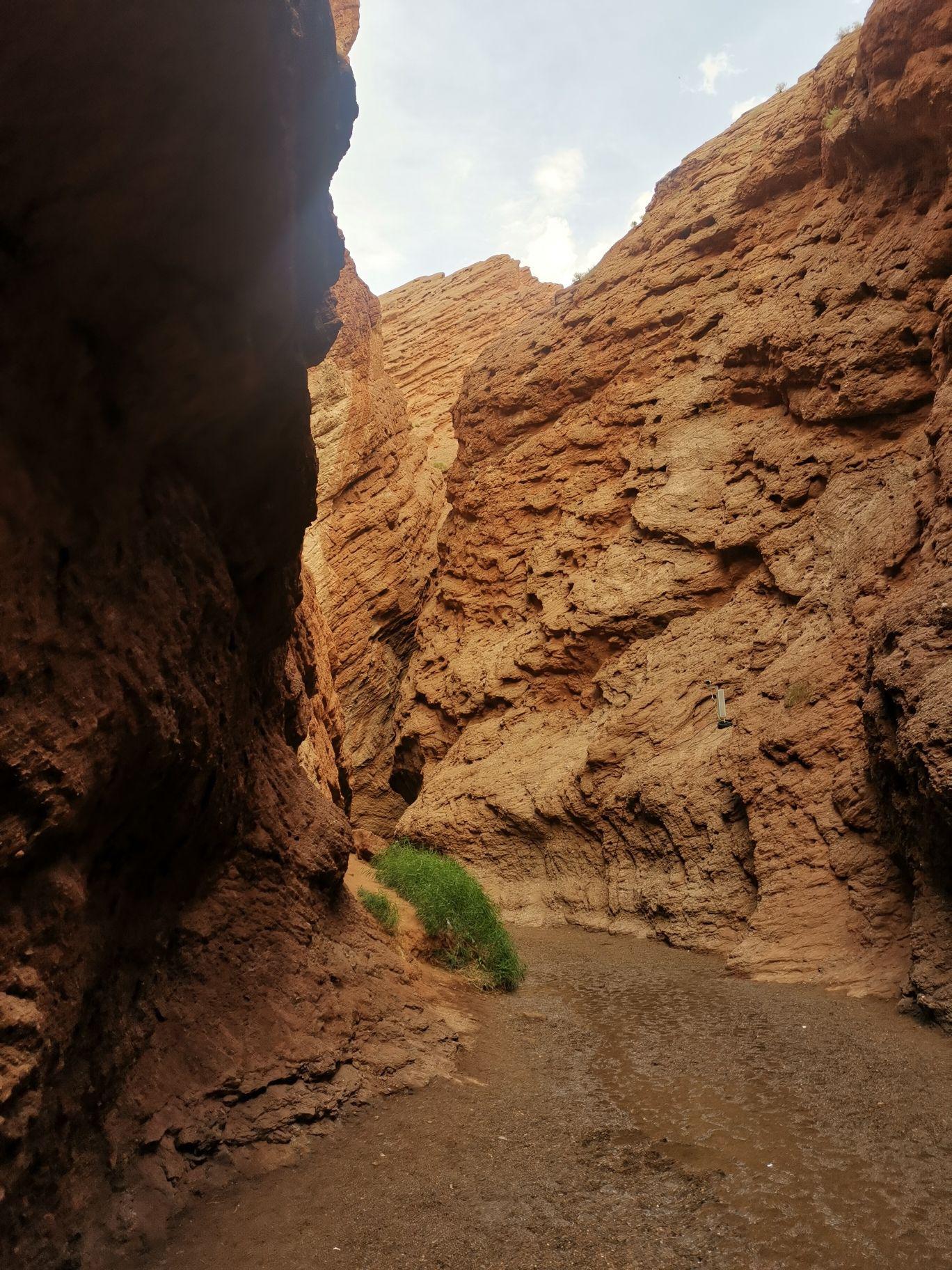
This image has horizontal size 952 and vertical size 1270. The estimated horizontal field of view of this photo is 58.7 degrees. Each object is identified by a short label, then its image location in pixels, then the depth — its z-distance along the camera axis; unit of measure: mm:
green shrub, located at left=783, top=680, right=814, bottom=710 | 10648
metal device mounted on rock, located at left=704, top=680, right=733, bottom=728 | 12180
